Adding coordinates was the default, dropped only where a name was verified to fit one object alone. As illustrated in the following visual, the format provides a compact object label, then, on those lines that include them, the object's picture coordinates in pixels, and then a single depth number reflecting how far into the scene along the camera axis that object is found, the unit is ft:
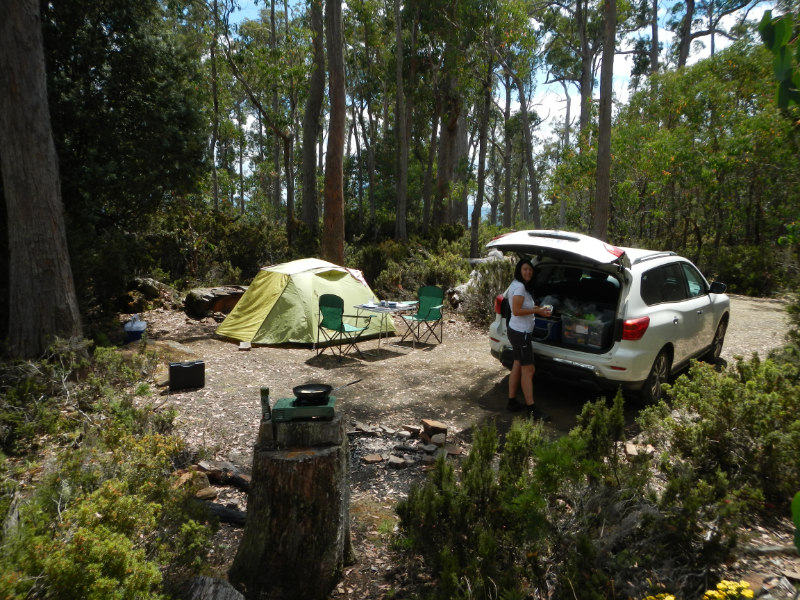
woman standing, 17.17
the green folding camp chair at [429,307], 28.63
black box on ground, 20.68
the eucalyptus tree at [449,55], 53.42
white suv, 16.60
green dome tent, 28.91
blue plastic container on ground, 26.86
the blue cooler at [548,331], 18.35
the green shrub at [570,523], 8.51
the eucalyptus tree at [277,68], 53.01
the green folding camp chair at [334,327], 26.58
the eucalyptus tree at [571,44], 75.68
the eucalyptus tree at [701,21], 90.17
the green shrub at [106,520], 6.54
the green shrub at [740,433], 11.10
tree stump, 9.62
